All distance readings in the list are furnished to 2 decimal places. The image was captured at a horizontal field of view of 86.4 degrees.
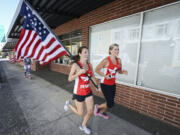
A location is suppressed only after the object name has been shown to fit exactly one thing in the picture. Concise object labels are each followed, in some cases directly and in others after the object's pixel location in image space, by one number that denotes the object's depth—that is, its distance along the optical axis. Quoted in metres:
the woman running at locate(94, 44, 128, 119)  2.22
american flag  1.91
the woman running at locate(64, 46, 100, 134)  1.83
